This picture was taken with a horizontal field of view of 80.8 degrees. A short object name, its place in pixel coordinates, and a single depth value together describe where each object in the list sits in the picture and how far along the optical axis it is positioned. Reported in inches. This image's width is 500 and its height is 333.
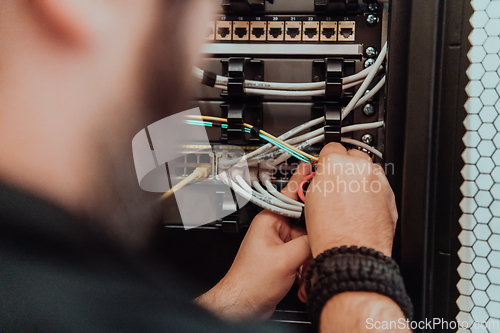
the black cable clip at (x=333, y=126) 27.0
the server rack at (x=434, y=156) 21.2
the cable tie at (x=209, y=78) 28.1
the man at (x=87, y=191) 15.7
